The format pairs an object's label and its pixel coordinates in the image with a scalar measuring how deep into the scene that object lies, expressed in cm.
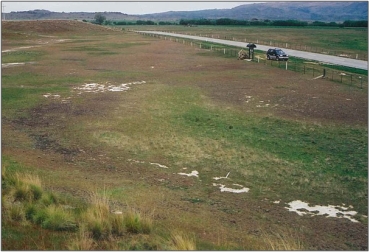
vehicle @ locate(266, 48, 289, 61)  4991
